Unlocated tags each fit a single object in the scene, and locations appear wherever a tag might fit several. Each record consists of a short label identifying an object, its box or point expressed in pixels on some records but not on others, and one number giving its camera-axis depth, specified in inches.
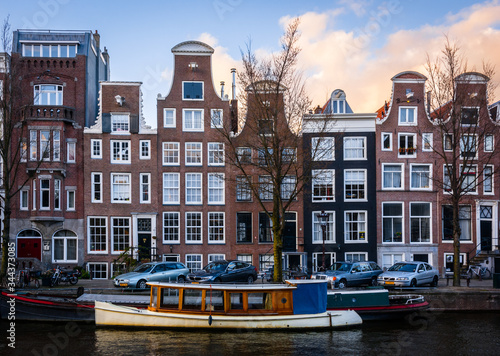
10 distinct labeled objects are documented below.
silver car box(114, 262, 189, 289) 1170.6
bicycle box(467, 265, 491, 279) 1502.3
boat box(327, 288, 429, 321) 1008.2
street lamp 1354.6
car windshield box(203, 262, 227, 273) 1244.5
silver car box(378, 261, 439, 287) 1201.4
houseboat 933.2
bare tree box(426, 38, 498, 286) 1226.0
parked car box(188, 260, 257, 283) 1183.7
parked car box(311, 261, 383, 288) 1220.5
